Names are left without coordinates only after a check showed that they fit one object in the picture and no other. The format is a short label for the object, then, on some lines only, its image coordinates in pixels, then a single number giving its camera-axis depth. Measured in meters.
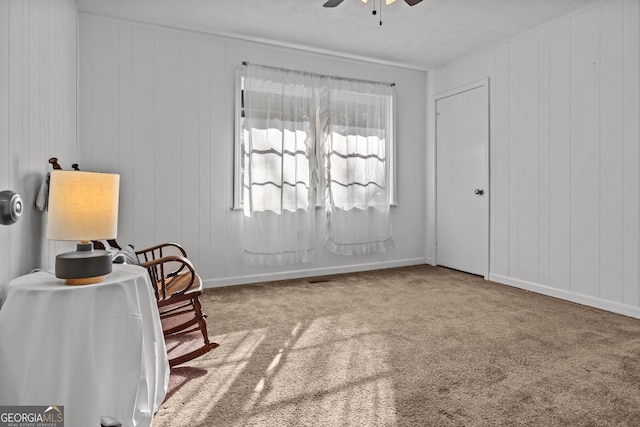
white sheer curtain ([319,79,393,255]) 4.75
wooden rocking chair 2.37
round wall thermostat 1.49
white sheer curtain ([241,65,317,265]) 4.30
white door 4.66
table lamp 1.67
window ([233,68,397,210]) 4.33
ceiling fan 2.96
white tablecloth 1.46
